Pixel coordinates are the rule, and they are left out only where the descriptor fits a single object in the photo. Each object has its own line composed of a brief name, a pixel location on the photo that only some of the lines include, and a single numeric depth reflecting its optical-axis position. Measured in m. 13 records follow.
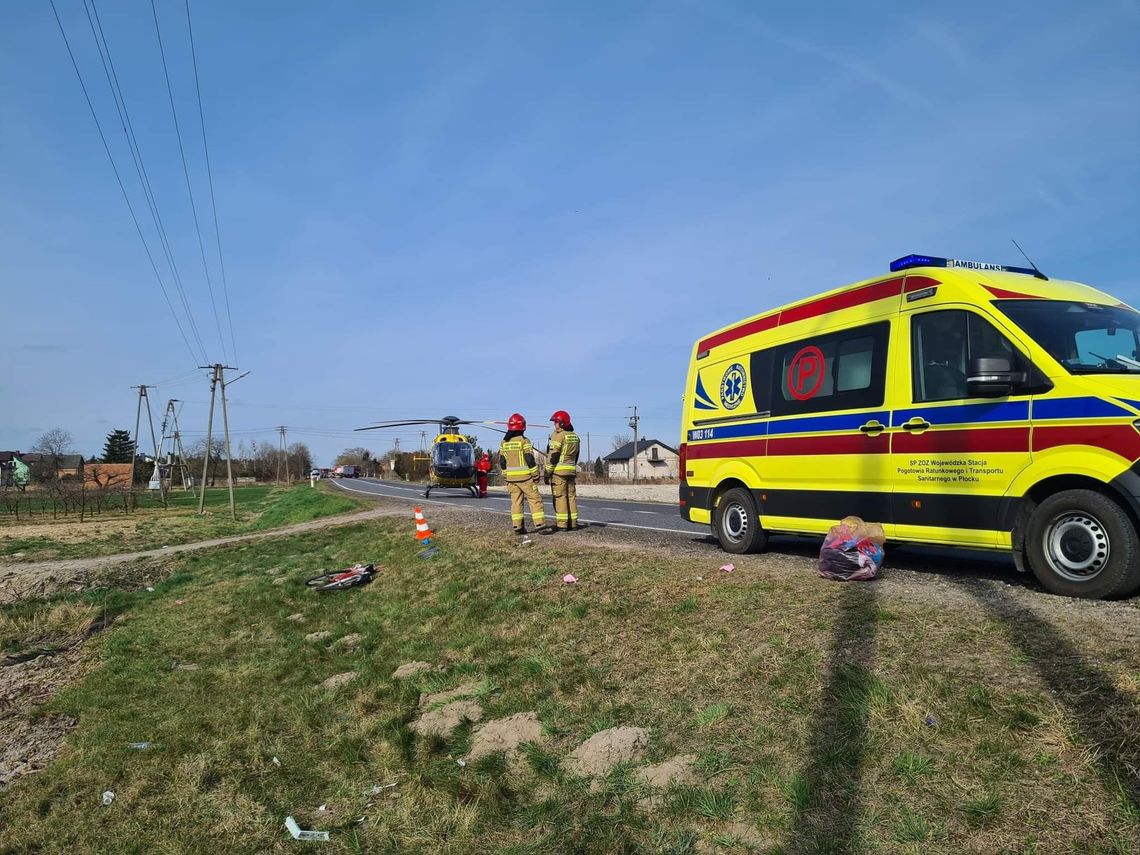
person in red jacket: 31.05
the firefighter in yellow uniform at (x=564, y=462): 11.49
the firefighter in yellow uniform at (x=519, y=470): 11.09
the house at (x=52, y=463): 79.44
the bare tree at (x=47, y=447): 99.19
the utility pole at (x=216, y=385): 41.69
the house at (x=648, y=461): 97.50
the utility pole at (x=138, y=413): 68.00
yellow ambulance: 5.05
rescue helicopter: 30.72
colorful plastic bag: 6.13
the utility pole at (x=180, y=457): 77.12
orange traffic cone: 12.32
